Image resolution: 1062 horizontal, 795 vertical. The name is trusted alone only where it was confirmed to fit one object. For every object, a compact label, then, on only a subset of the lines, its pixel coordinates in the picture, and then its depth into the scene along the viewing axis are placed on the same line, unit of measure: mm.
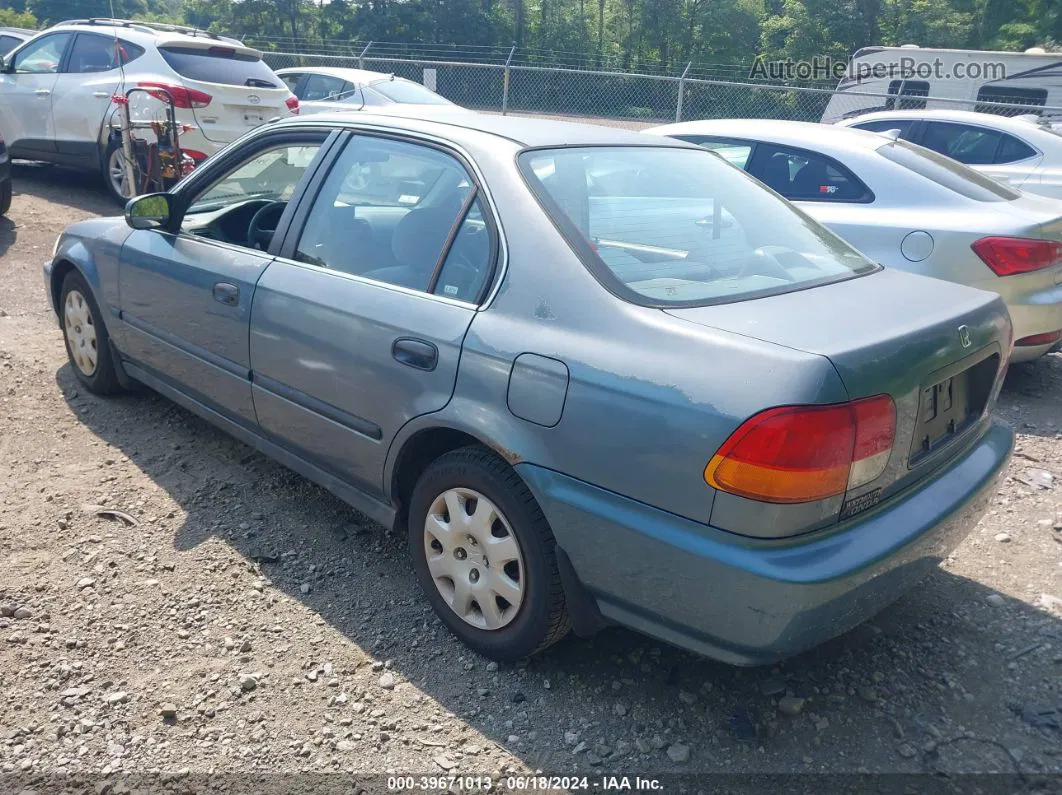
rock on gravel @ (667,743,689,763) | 2492
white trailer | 14867
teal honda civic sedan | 2215
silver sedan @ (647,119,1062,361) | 4965
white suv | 8734
